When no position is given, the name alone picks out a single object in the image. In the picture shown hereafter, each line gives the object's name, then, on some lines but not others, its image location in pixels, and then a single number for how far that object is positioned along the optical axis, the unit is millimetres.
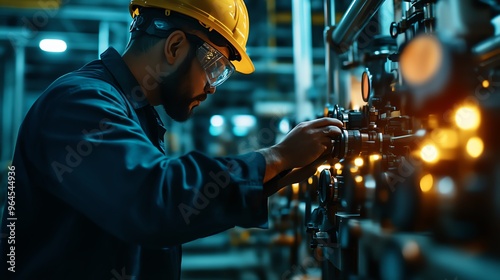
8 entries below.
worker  731
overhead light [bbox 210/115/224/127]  4991
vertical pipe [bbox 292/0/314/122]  2588
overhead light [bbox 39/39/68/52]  3328
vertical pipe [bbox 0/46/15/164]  4277
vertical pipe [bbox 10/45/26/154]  3701
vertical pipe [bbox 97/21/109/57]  3792
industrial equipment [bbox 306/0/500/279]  599
